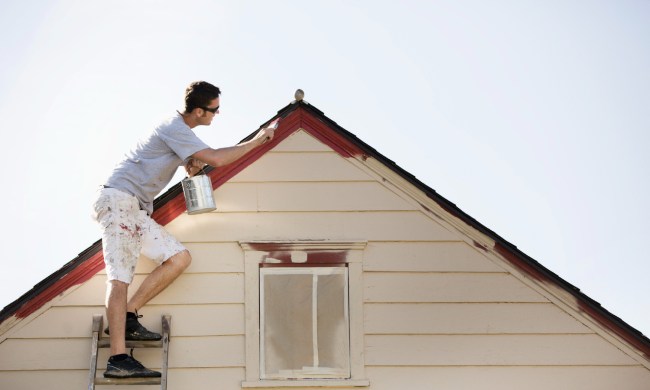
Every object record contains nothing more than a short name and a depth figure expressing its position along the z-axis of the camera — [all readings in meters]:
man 8.77
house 9.20
